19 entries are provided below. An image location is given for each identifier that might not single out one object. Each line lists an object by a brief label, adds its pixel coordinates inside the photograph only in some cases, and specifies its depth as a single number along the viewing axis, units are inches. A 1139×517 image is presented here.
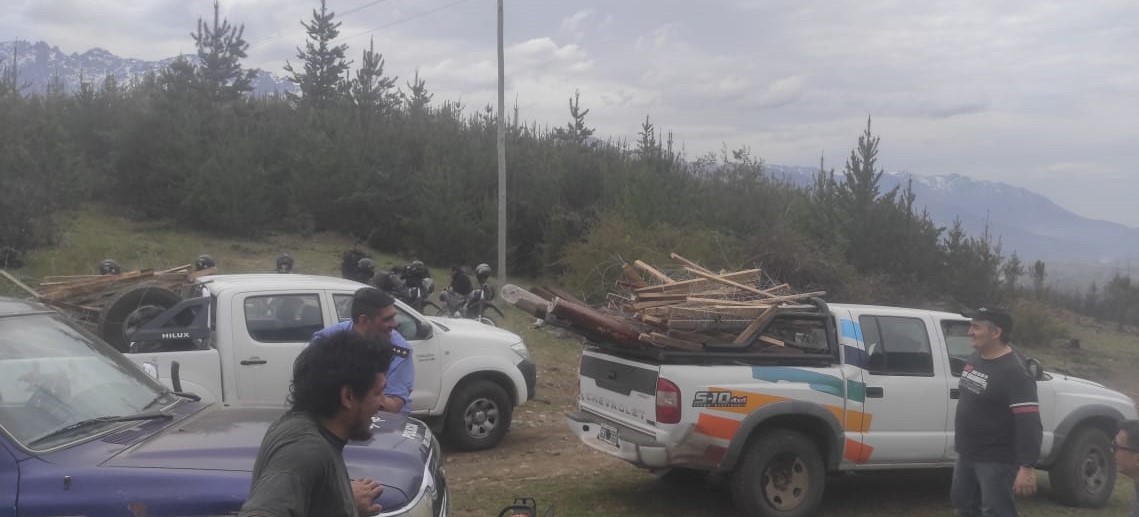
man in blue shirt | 196.2
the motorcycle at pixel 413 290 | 501.7
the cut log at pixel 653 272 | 316.3
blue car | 135.5
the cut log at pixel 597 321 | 271.1
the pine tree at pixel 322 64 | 1557.6
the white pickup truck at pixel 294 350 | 323.9
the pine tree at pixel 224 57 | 1453.0
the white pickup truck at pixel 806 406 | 265.6
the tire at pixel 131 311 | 352.2
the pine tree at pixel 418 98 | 1458.4
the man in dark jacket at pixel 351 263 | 592.3
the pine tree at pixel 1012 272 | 1148.0
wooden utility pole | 791.7
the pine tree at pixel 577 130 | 1460.4
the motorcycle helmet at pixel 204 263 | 473.4
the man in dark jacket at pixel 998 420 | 220.8
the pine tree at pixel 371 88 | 1392.7
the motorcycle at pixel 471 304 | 558.3
